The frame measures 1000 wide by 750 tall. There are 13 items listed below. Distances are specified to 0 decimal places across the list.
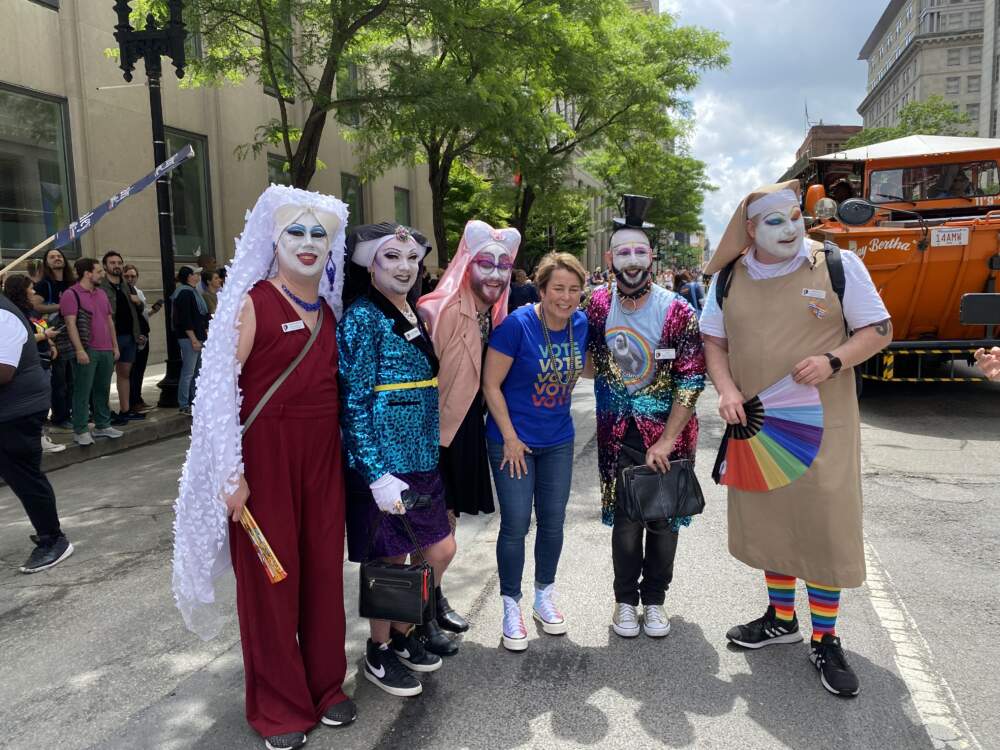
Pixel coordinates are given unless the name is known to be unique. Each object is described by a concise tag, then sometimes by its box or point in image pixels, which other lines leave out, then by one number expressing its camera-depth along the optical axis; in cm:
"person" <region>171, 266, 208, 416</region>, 930
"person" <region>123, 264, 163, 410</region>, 933
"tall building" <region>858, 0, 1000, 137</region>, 7700
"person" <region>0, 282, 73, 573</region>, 427
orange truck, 797
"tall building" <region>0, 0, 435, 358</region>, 1160
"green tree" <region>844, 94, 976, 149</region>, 3978
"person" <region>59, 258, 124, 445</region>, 764
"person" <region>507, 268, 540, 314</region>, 920
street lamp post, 905
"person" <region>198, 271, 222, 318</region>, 1038
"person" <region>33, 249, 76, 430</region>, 830
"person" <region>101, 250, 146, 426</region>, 875
